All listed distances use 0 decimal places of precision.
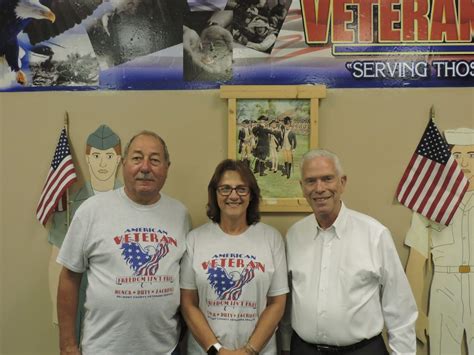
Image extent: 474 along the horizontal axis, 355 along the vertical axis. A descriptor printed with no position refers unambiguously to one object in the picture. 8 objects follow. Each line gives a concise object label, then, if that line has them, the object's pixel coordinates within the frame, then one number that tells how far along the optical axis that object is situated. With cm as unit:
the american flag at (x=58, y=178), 232
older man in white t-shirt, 179
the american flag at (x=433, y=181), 227
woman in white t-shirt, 181
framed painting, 229
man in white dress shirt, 176
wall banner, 231
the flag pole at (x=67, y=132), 235
